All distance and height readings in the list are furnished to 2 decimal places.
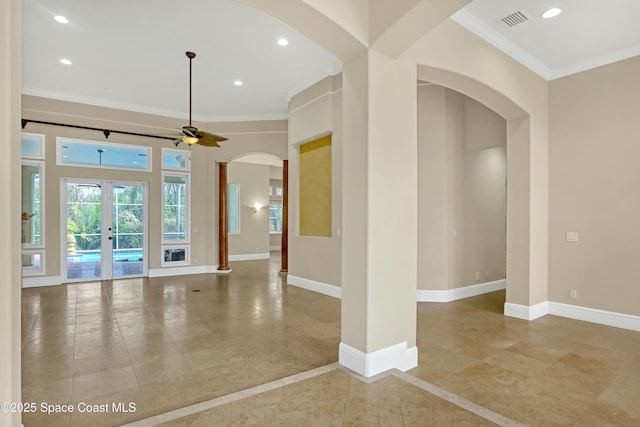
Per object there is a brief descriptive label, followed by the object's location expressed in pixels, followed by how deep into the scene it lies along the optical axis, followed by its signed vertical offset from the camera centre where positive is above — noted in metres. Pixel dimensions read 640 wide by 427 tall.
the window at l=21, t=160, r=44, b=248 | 7.09 +0.26
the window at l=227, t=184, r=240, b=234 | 12.19 +0.21
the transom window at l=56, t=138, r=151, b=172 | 7.50 +1.36
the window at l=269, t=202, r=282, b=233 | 15.46 -0.14
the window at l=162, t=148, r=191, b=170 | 8.58 +1.39
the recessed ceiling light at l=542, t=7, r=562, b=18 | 3.63 +2.15
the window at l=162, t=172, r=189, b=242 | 8.60 +0.18
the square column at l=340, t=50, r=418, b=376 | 3.05 -0.01
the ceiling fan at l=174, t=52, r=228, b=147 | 5.45 +1.28
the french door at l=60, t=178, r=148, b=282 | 7.64 -0.34
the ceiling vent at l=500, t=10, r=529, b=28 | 3.75 +2.17
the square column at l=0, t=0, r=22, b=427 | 1.72 +0.01
